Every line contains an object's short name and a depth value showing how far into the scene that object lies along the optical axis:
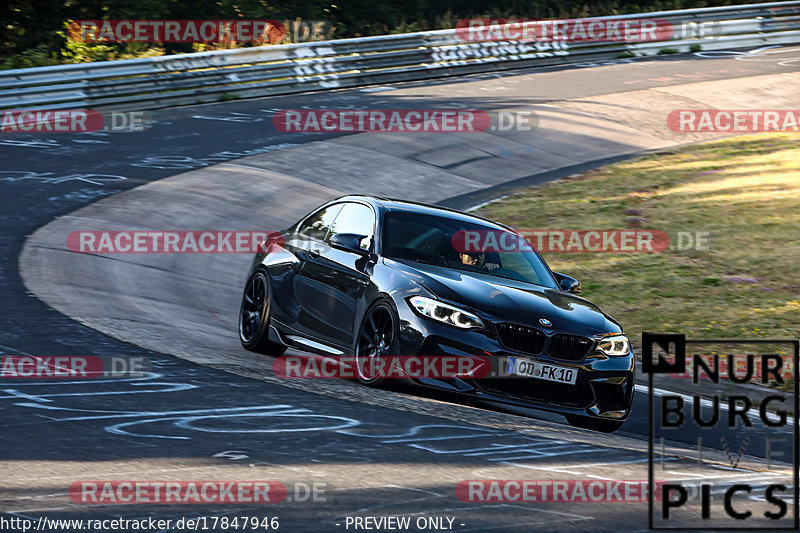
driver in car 19.25
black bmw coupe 16.80
